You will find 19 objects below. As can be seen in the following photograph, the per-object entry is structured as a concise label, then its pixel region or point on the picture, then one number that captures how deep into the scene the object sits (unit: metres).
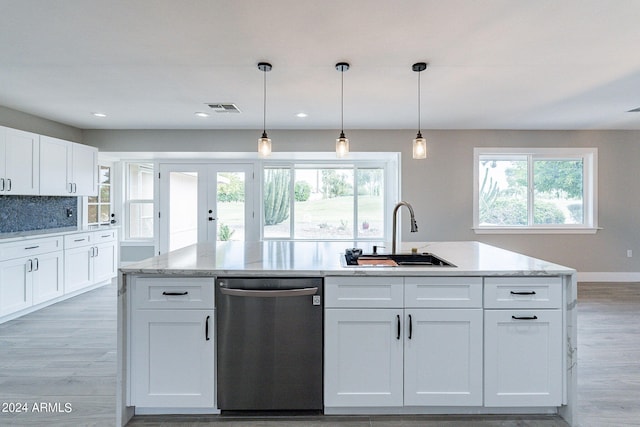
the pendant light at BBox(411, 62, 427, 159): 2.50
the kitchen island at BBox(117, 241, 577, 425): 1.80
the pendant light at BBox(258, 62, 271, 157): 2.51
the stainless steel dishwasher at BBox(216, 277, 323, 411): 1.82
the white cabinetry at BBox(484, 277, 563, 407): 1.79
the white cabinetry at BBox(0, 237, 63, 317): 3.24
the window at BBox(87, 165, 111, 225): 5.39
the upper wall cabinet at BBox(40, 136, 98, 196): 3.99
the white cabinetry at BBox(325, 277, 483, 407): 1.80
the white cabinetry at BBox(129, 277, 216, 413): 1.81
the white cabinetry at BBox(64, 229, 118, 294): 4.04
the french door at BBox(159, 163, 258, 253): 5.74
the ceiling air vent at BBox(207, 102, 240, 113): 3.74
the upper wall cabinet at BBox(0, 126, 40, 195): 3.49
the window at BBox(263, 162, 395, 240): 5.92
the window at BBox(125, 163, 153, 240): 6.02
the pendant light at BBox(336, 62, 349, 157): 2.50
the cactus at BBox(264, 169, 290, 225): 5.86
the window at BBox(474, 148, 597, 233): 5.07
